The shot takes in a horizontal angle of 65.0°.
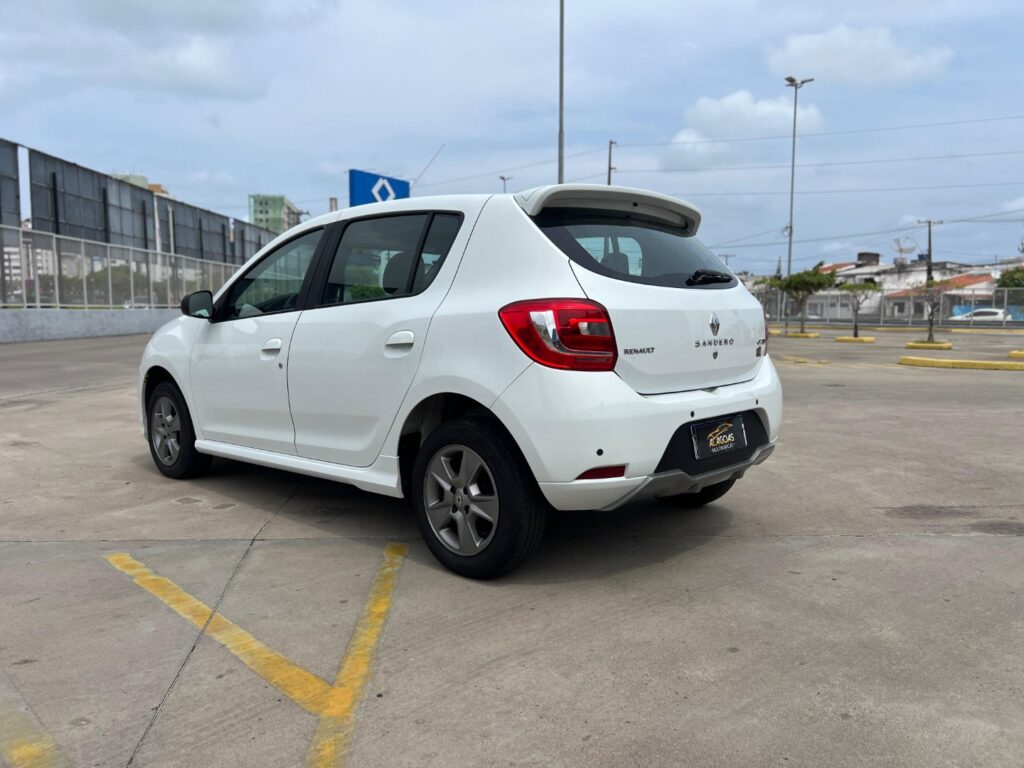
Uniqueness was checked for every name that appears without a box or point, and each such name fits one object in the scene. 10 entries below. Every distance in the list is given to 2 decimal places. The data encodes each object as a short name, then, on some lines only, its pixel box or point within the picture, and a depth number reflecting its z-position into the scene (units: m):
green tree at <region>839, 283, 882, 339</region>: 40.44
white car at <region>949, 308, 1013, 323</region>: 41.41
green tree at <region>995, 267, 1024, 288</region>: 67.38
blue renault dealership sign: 10.89
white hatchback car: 3.34
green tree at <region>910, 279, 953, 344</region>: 24.73
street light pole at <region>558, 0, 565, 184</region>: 22.70
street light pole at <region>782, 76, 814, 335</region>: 43.84
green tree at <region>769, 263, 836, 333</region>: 34.50
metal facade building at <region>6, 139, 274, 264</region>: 28.86
